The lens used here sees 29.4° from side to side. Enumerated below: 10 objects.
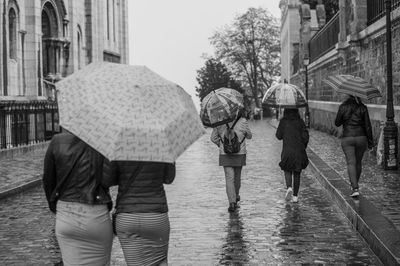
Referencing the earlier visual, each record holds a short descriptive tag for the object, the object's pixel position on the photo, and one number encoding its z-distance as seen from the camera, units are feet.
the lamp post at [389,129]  48.70
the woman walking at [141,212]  16.34
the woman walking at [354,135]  36.32
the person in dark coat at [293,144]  37.83
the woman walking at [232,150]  35.70
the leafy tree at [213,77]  302.66
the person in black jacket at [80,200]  16.11
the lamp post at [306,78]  125.29
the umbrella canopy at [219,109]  33.30
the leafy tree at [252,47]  312.91
